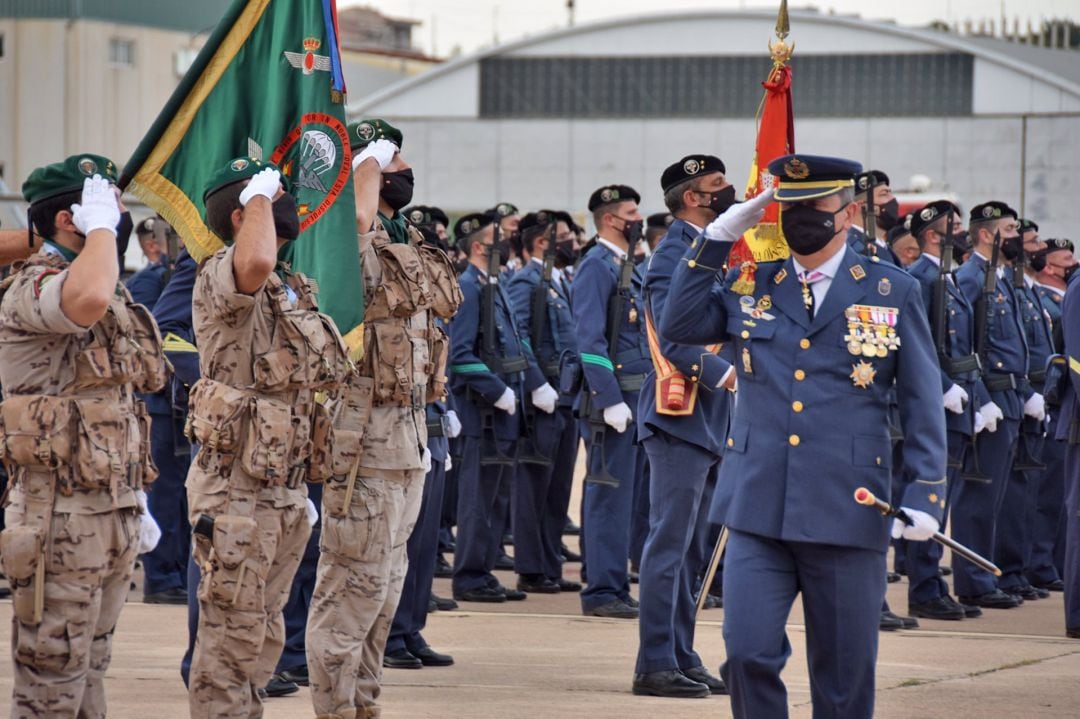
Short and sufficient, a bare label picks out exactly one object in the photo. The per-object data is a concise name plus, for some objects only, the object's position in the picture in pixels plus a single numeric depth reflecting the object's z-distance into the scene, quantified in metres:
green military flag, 13.48
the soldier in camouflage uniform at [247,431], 11.75
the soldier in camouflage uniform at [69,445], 11.35
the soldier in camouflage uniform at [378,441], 13.34
